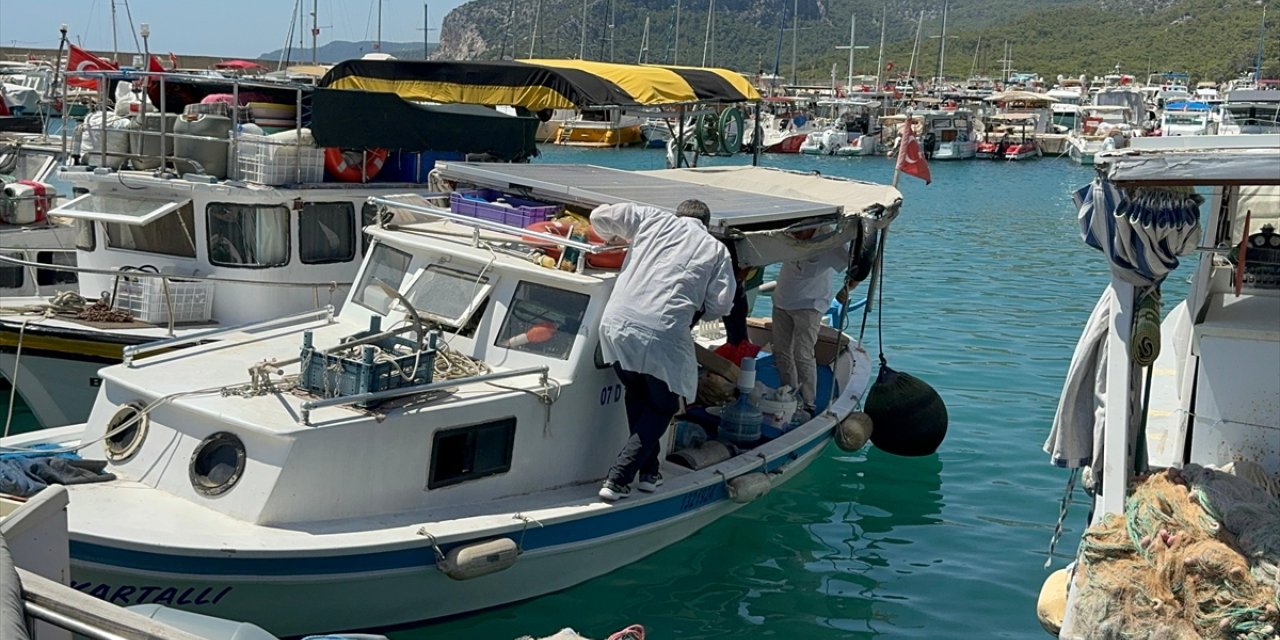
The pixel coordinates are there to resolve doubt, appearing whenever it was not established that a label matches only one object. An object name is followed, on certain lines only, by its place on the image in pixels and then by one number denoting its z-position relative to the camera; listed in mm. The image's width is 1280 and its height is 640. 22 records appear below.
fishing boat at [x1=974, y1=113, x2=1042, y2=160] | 66500
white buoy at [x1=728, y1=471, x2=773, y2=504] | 9766
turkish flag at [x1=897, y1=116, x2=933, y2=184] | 12898
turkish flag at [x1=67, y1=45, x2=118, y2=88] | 17438
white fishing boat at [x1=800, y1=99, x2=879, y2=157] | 67750
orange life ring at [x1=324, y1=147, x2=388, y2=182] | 13203
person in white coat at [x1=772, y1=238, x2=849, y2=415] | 11391
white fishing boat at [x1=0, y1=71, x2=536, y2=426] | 12352
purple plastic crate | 9781
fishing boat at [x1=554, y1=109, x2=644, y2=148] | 69250
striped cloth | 6359
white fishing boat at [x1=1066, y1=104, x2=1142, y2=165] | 58000
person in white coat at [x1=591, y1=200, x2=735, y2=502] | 8531
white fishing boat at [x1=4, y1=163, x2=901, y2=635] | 7676
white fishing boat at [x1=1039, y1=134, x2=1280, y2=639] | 6039
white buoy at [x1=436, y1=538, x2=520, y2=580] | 7918
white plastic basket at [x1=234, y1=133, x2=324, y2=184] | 12656
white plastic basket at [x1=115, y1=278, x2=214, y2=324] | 12633
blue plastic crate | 8023
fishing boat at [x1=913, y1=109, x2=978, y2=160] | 65688
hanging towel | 6926
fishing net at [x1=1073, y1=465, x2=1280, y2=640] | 5941
